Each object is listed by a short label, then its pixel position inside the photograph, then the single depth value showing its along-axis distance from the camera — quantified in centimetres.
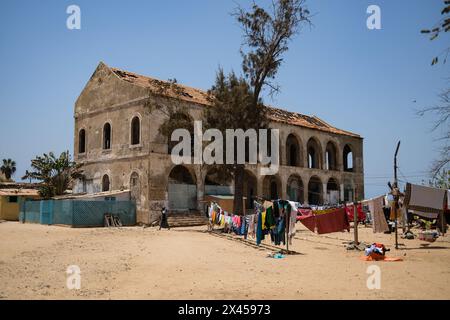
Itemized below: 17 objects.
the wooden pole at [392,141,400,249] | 1478
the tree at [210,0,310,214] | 2378
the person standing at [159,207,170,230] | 2354
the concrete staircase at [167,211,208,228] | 2565
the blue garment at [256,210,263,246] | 1466
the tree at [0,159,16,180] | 5559
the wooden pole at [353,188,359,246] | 1477
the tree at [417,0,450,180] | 596
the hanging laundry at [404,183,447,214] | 1507
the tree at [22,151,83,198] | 2948
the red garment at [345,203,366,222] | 2332
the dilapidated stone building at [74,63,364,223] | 2597
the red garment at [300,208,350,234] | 1614
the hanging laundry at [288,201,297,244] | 1385
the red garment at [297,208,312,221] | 2456
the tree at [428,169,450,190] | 2901
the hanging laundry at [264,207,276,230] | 1436
